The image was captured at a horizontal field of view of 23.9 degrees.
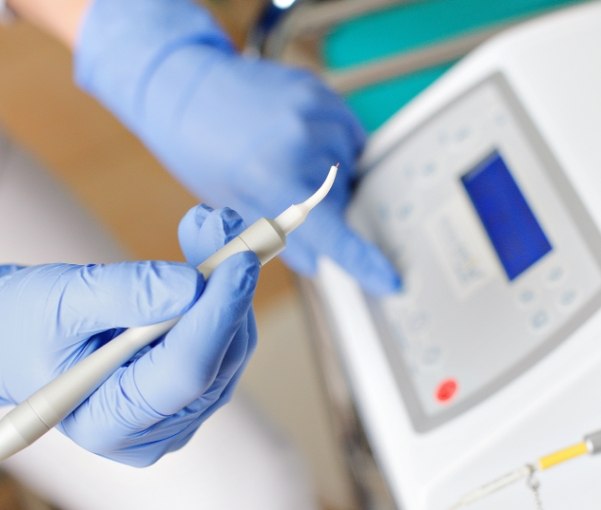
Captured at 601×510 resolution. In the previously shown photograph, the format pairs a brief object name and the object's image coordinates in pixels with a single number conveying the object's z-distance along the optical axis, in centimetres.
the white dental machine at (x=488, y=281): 65
